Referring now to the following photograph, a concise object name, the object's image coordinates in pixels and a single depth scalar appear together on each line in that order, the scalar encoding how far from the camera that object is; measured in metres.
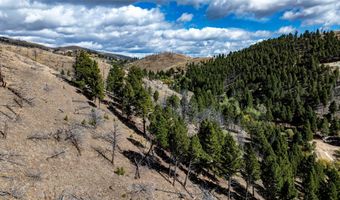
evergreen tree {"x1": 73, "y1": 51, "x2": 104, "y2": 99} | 85.19
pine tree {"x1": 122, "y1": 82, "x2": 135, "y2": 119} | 84.25
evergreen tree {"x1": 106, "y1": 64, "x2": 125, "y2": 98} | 98.25
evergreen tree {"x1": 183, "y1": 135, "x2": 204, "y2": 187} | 63.28
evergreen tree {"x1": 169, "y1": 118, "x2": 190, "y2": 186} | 63.03
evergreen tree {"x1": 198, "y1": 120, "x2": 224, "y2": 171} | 70.00
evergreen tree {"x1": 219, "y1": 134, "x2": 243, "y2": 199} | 67.81
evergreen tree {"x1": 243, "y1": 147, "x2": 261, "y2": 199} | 70.81
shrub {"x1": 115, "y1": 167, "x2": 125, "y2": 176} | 56.09
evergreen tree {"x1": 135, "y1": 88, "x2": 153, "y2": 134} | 79.88
